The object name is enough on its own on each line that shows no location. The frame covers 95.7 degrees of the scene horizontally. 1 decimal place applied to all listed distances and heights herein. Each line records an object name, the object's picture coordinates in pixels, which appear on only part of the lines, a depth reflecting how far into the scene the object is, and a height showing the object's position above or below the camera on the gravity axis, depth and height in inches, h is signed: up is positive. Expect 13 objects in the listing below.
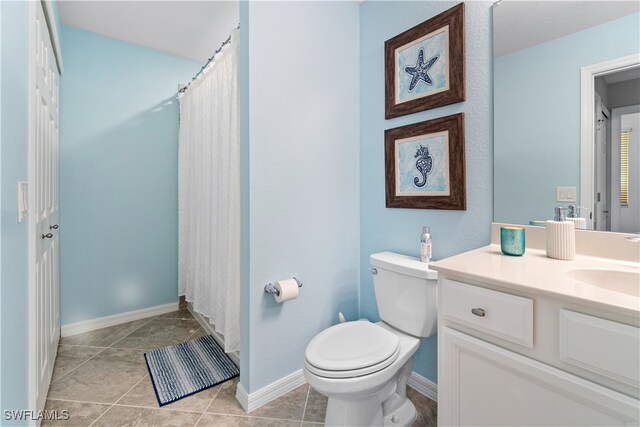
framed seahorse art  55.7 +10.1
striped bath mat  65.1 -39.2
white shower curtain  67.3 +5.1
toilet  44.4 -23.5
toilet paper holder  59.2 -15.7
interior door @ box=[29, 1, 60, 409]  45.9 +0.8
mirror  41.1 +15.7
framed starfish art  54.6 +30.6
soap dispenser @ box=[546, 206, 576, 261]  41.8 -4.0
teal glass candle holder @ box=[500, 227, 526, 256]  44.3 -4.4
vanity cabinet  26.4 -16.3
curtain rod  100.6 +43.5
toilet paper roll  58.4 -15.7
